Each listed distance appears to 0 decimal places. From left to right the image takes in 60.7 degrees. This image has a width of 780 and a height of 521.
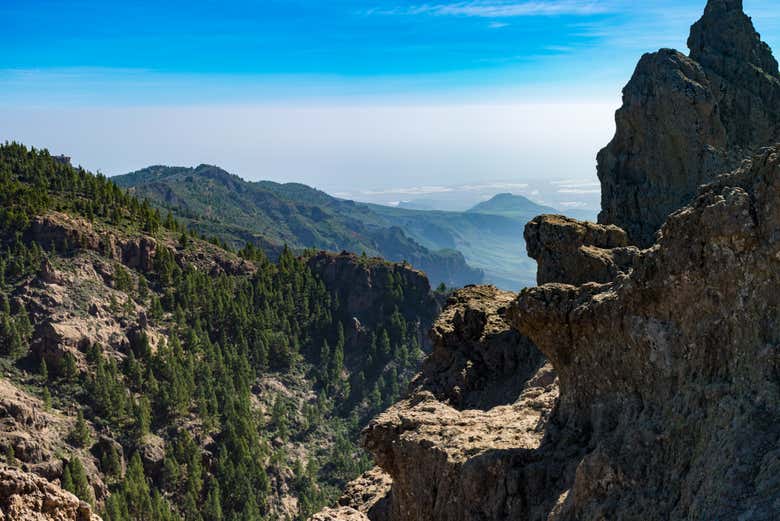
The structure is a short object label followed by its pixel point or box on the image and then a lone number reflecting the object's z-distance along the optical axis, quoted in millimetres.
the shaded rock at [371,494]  24484
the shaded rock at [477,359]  28000
